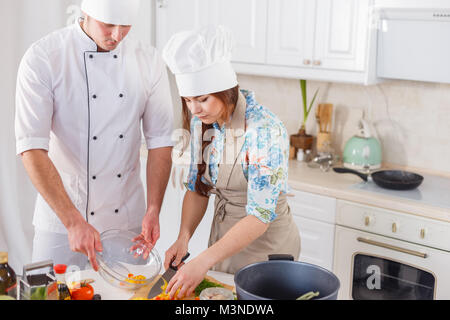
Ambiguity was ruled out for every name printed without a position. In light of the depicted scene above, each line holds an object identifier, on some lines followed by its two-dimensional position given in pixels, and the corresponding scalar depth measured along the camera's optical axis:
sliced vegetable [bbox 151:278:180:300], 1.33
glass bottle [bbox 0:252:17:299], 1.24
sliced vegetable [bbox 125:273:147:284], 1.43
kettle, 2.85
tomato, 1.34
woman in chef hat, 1.54
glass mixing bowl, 1.43
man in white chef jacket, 1.75
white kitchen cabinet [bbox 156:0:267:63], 2.96
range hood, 2.46
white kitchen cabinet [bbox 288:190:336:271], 2.66
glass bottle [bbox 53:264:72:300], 1.29
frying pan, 2.58
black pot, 1.20
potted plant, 3.12
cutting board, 1.40
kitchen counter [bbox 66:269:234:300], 1.40
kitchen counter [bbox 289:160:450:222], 2.38
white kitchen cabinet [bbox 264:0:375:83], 2.62
